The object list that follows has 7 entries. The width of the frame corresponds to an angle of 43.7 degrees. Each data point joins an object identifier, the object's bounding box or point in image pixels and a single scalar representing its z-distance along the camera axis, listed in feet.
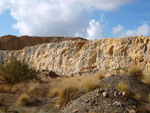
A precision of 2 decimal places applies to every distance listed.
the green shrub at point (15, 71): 48.34
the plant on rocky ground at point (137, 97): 24.14
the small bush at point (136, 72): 34.61
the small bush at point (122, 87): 24.51
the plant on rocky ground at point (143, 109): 20.09
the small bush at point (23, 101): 27.88
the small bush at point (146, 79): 32.24
